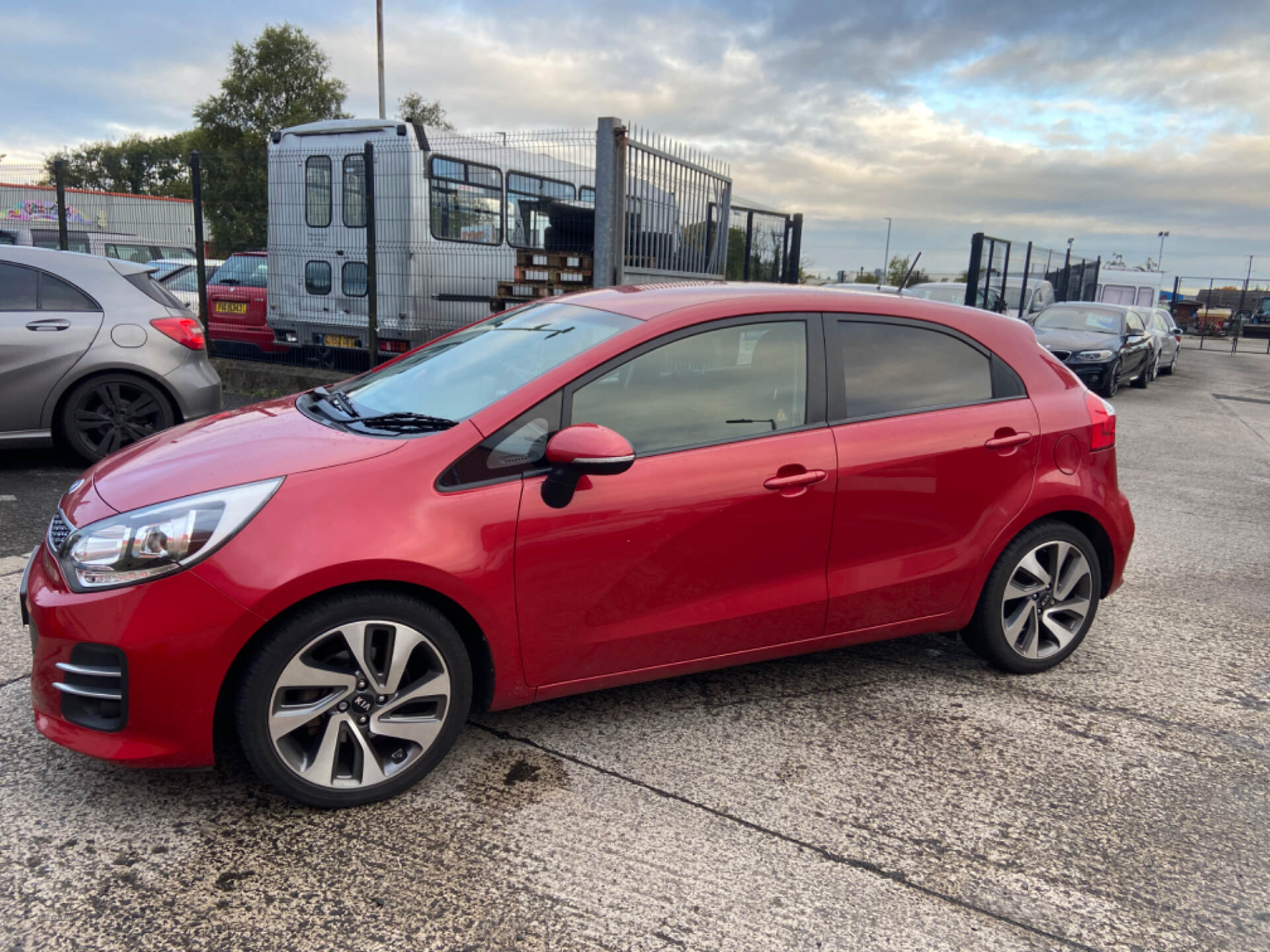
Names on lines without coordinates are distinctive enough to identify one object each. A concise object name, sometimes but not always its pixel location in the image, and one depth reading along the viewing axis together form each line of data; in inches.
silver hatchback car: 237.1
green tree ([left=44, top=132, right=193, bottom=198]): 599.5
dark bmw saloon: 576.4
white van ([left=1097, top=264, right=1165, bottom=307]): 1205.1
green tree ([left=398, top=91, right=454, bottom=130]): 1779.0
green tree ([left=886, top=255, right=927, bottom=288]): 1075.5
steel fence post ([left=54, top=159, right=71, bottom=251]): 431.2
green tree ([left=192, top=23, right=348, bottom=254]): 1628.9
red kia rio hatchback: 95.7
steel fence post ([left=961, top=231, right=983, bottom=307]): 609.3
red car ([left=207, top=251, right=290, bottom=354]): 466.0
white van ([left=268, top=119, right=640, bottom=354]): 399.9
